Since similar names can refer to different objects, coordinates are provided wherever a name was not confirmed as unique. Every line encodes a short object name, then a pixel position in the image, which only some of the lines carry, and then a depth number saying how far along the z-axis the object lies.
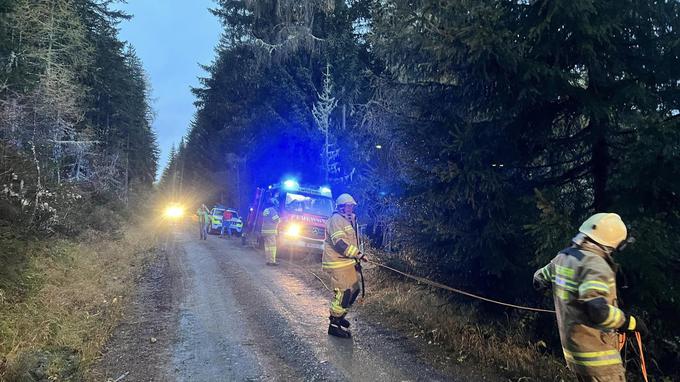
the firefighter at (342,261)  6.55
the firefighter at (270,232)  13.86
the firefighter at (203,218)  22.67
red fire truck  14.70
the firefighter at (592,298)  3.11
